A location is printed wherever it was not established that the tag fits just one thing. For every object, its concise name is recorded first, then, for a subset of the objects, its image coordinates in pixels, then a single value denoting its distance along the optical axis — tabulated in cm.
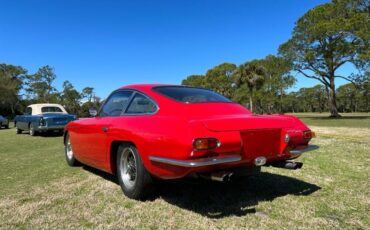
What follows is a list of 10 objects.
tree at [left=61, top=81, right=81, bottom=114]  7512
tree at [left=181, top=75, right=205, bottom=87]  6581
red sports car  321
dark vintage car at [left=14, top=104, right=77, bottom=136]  1396
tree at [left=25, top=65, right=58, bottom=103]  6819
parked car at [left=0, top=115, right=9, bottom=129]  2333
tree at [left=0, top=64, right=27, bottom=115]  5362
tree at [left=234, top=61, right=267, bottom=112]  4431
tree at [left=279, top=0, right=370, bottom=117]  3059
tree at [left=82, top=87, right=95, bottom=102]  8381
